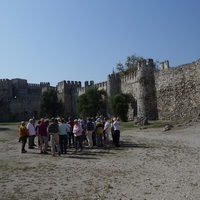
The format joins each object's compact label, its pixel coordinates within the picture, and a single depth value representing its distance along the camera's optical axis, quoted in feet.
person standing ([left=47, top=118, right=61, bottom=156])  34.86
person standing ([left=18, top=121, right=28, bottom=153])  38.11
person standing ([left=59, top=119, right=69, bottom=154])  36.44
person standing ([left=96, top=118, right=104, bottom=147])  41.07
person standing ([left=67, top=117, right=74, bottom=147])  41.73
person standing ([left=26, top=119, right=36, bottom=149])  41.44
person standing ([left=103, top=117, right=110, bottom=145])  42.90
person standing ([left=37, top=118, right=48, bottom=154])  37.60
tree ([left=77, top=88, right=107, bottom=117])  110.36
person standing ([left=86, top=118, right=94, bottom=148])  40.53
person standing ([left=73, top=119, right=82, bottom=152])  37.81
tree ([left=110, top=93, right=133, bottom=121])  93.67
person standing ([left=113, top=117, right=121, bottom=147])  40.65
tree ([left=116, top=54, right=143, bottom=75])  144.37
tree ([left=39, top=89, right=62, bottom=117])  136.36
